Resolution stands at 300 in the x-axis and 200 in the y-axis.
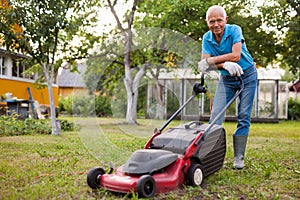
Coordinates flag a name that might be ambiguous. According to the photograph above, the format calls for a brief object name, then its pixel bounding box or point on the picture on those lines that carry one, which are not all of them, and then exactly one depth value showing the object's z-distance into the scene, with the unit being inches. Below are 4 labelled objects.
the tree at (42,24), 284.7
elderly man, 149.3
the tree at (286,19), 421.4
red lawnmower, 116.0
